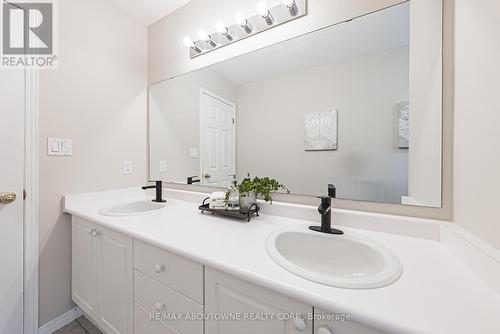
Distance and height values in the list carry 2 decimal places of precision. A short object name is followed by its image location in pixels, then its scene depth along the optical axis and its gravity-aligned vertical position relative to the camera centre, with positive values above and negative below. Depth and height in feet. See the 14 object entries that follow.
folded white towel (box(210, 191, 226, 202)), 4.15 -0.61
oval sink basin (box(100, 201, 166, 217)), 5.00 -1.05
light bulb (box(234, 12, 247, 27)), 4.48 +3.09
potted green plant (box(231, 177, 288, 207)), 4.05 -0.46
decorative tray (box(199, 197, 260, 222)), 3.84 -0.88
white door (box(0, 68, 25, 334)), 3.93 -0.65
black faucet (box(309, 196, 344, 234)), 3.18 -0.76
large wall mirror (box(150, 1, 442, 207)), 3.13 +1.00
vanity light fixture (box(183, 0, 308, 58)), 3.99 +2.97
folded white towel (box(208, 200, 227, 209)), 4.12 -0.76
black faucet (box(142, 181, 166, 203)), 5.52 -0.73
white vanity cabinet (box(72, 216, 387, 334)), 2.04 -1.65
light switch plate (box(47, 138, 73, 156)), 4.50 +0.37
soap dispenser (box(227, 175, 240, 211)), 4.13 -0.66
